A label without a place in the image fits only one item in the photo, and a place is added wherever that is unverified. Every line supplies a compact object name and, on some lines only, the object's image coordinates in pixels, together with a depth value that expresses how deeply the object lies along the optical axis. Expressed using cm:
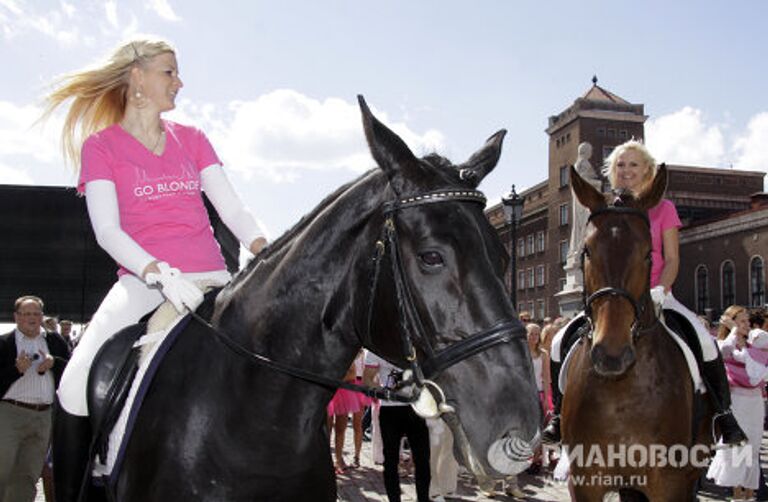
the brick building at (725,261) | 4822
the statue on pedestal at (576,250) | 1545
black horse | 212
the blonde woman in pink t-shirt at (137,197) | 302
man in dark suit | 823
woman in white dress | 967
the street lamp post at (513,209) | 1744
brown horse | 497
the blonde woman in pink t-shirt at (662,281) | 562
